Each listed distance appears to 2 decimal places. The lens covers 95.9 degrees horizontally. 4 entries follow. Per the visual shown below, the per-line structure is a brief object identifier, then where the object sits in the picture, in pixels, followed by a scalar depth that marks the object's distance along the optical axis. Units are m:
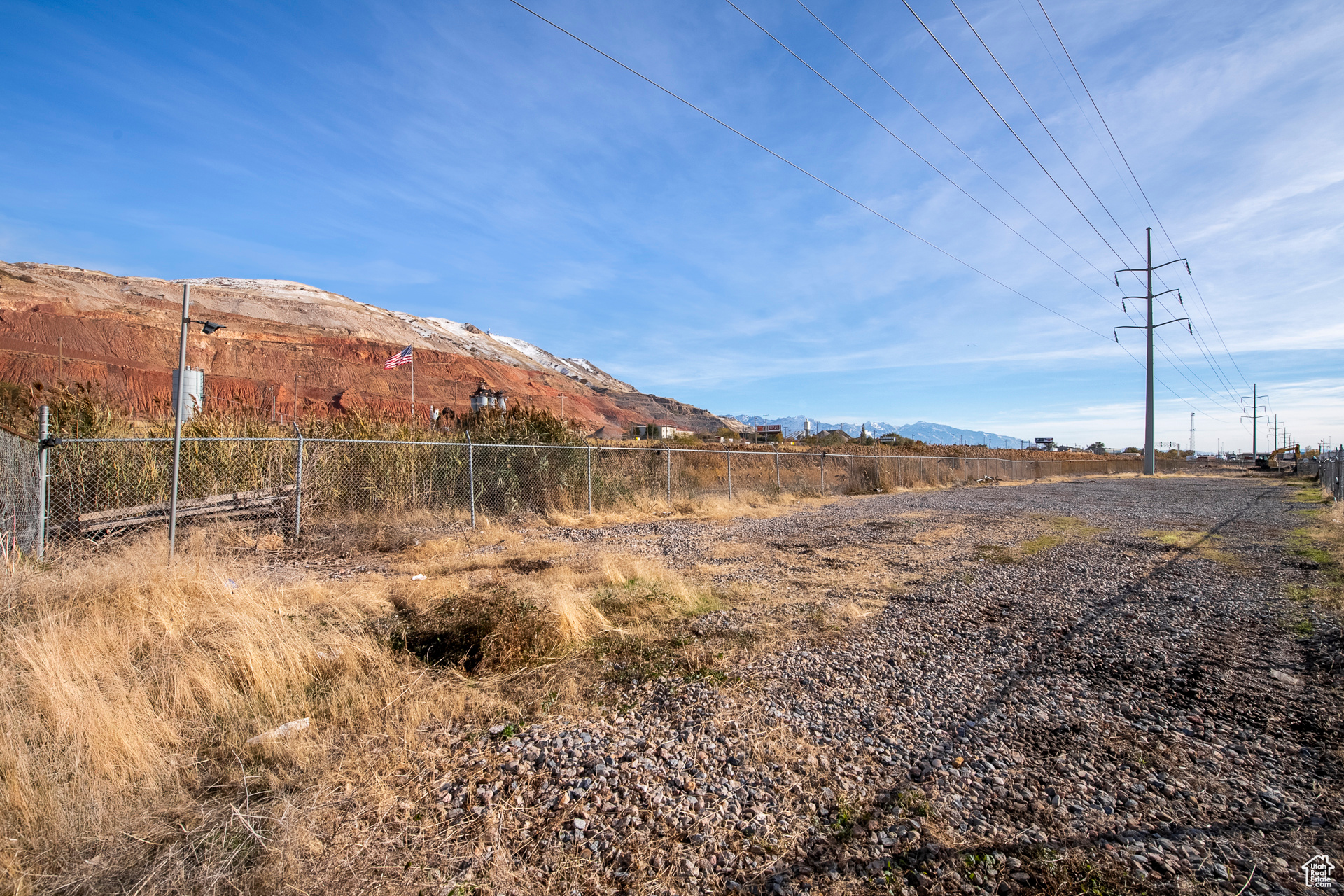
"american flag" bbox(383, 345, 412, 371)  26.81
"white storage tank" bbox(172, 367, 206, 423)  11.64
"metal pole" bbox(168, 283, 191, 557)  6.44
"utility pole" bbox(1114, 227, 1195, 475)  40.41
